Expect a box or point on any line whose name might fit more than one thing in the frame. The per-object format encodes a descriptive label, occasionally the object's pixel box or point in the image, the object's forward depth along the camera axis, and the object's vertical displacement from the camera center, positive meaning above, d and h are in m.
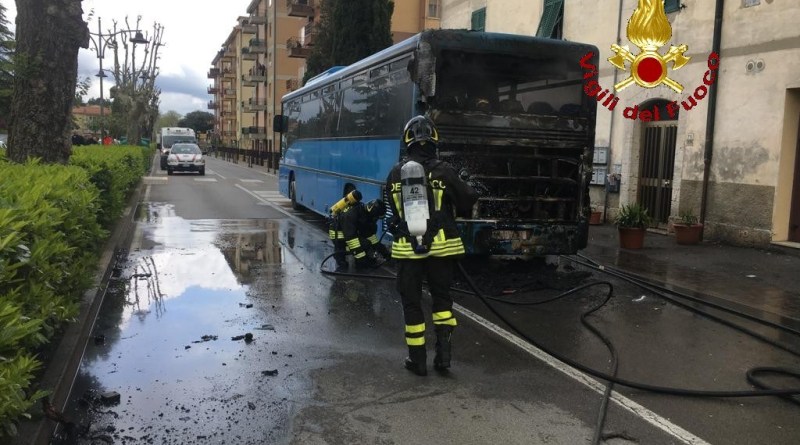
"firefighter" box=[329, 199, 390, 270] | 8.54 -1.03
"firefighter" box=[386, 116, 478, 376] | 4.88 -0.57
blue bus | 7.75 +0.42
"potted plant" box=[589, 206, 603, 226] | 14.24 -1.24
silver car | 31.56 -0.59
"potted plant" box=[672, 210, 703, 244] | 11.58 -1.18
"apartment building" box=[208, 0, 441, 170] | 38.50 +7.87
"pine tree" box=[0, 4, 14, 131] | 8.87 +1.12
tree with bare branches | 46.06 +4.33
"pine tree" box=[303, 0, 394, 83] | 24.75 +4.77
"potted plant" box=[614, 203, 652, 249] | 11.01 -1.08
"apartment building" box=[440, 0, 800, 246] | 10.66 +0.79
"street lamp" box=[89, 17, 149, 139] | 33.19 +4.92
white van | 40.44 +0.72
